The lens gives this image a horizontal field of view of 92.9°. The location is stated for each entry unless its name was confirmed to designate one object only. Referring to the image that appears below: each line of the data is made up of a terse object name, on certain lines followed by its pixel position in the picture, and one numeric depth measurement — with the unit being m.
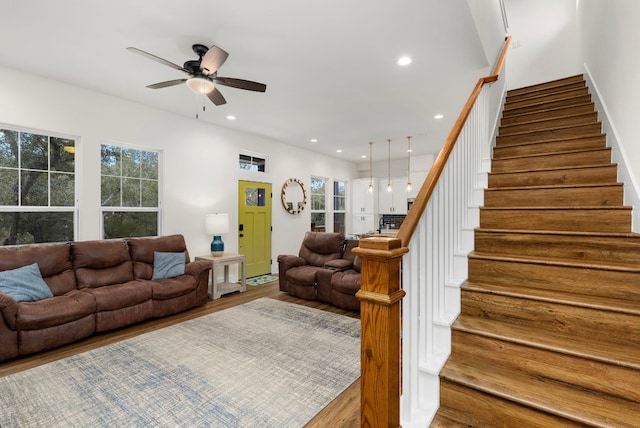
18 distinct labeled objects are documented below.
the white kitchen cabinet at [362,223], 8.25
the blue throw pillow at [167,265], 3.91
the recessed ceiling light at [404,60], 2.94
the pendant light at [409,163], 6.87
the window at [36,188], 3.34
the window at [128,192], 4.05
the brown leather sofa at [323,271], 3.97
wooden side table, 4.41
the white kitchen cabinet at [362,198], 8.31
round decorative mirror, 6.47
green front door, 5.65
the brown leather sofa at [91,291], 2.68
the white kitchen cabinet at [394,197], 8.02
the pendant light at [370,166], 7.13
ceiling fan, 2.72
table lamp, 4.74
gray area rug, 1.90
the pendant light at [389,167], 8.12
